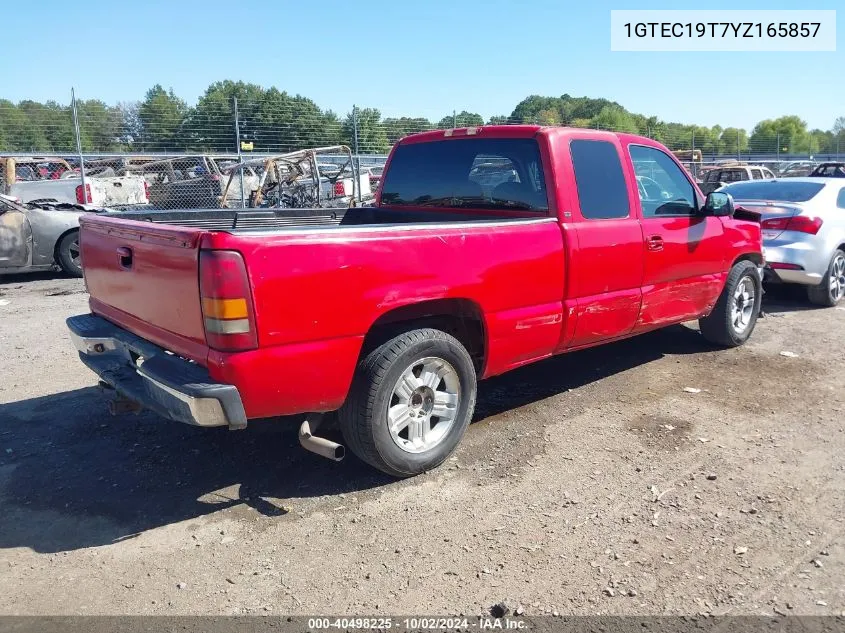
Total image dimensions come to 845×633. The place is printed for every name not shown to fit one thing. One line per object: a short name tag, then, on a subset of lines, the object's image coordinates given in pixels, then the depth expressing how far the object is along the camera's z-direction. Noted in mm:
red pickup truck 3145
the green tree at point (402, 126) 20734
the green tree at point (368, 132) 19438
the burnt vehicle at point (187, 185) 16797
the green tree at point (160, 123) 17641
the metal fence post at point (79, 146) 13933
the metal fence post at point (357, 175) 16075
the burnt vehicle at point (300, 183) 14547
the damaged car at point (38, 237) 9703
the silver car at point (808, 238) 7883
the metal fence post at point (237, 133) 16125
